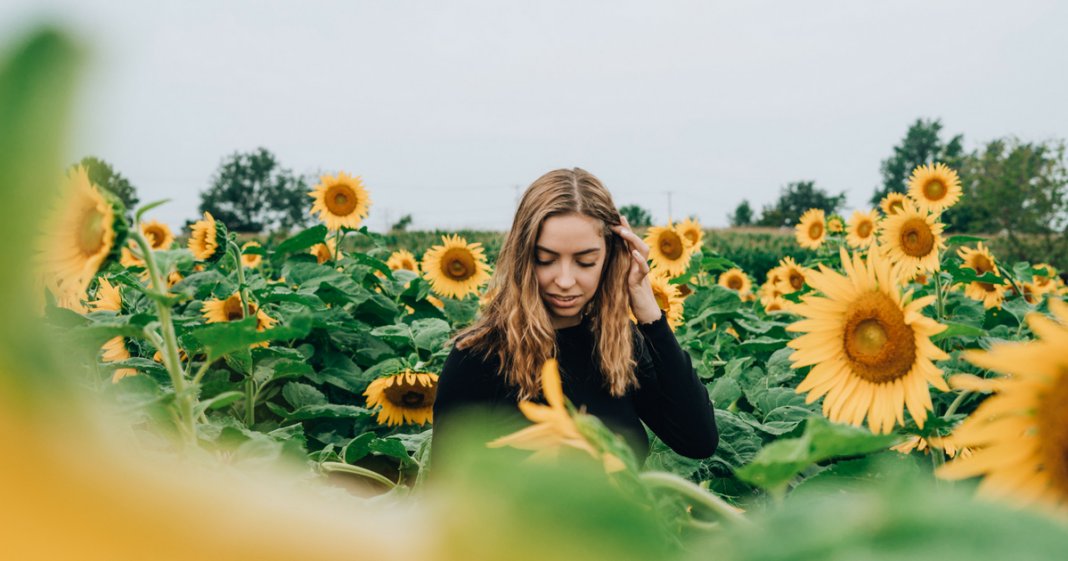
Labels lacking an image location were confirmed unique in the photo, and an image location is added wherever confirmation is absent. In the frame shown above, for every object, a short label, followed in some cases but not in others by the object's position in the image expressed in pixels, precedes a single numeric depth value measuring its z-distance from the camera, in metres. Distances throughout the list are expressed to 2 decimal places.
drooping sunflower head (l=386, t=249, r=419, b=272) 6.10
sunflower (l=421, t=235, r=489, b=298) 4.70
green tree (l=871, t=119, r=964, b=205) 68.69
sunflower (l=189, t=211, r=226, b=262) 3.04
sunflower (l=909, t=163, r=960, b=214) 5.32
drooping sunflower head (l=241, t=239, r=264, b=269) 4.98
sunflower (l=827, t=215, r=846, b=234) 6.36
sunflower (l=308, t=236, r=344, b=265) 4.96
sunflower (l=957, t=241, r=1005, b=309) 4.59
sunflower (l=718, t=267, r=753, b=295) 7.09
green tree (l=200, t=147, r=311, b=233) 53.28
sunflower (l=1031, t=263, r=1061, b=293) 5.25
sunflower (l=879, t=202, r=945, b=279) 3.61
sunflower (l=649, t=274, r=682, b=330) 4.08
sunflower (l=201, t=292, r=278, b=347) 3.33
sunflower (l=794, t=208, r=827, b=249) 7.48
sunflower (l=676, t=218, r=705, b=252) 6.21
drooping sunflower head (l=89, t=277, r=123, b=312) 2.81
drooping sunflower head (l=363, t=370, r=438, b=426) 3.01
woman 2.27
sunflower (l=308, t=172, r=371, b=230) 5.25
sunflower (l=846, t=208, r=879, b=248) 6.24
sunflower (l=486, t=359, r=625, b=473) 0.45
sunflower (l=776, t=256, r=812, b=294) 6.15
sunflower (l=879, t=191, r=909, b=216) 4.84
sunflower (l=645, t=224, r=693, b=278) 5.30
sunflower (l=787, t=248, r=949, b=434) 1.36
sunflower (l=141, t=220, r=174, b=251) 5.22
